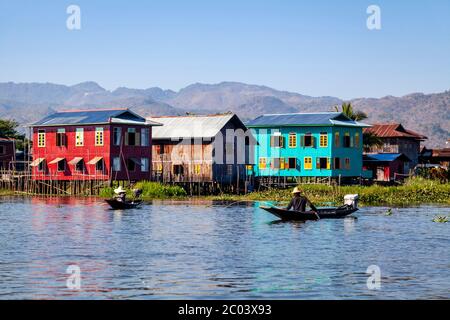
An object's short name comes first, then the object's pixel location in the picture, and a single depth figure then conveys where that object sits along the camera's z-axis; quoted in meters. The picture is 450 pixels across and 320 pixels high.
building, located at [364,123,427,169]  96.31
